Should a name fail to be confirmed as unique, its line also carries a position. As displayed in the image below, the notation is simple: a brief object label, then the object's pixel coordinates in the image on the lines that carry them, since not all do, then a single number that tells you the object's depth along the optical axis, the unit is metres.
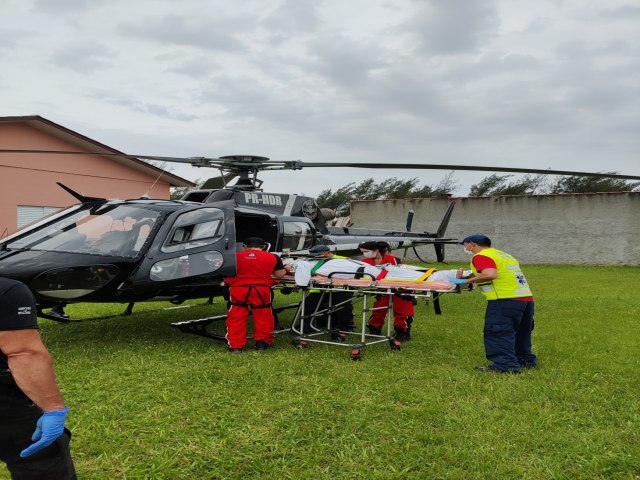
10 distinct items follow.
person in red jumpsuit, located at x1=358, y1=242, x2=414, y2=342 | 6.88
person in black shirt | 1.97
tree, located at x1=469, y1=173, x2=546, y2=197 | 39.03
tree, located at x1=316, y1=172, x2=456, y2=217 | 41.56
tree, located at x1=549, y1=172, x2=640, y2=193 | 36.12
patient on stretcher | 6.10
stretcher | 5.73
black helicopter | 5.38
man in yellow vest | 5.39
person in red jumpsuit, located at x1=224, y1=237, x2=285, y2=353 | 6.20
